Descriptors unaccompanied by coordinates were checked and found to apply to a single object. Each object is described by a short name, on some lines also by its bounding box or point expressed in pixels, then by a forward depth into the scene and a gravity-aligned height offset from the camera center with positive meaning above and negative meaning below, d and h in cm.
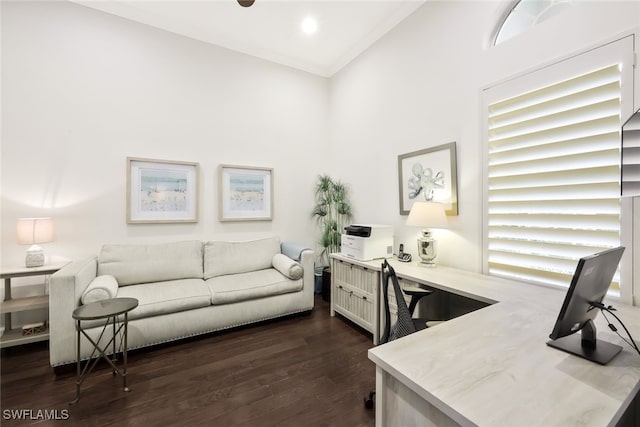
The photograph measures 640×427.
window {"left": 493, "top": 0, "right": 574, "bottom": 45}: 192 +149
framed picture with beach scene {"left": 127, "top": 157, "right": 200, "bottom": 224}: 308 +28
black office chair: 151 -61
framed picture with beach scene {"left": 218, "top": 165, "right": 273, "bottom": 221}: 357 +29
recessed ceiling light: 317 +226
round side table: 183 -68
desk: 72 -51
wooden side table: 231 -78
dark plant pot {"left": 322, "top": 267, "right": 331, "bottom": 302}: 377 -98
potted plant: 392 -1
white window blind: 161 +26
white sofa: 209 -71
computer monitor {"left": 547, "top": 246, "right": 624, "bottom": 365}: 88 -33
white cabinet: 255 -82
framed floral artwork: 253 +37
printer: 280 -29
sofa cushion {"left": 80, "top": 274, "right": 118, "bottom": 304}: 216 -62
